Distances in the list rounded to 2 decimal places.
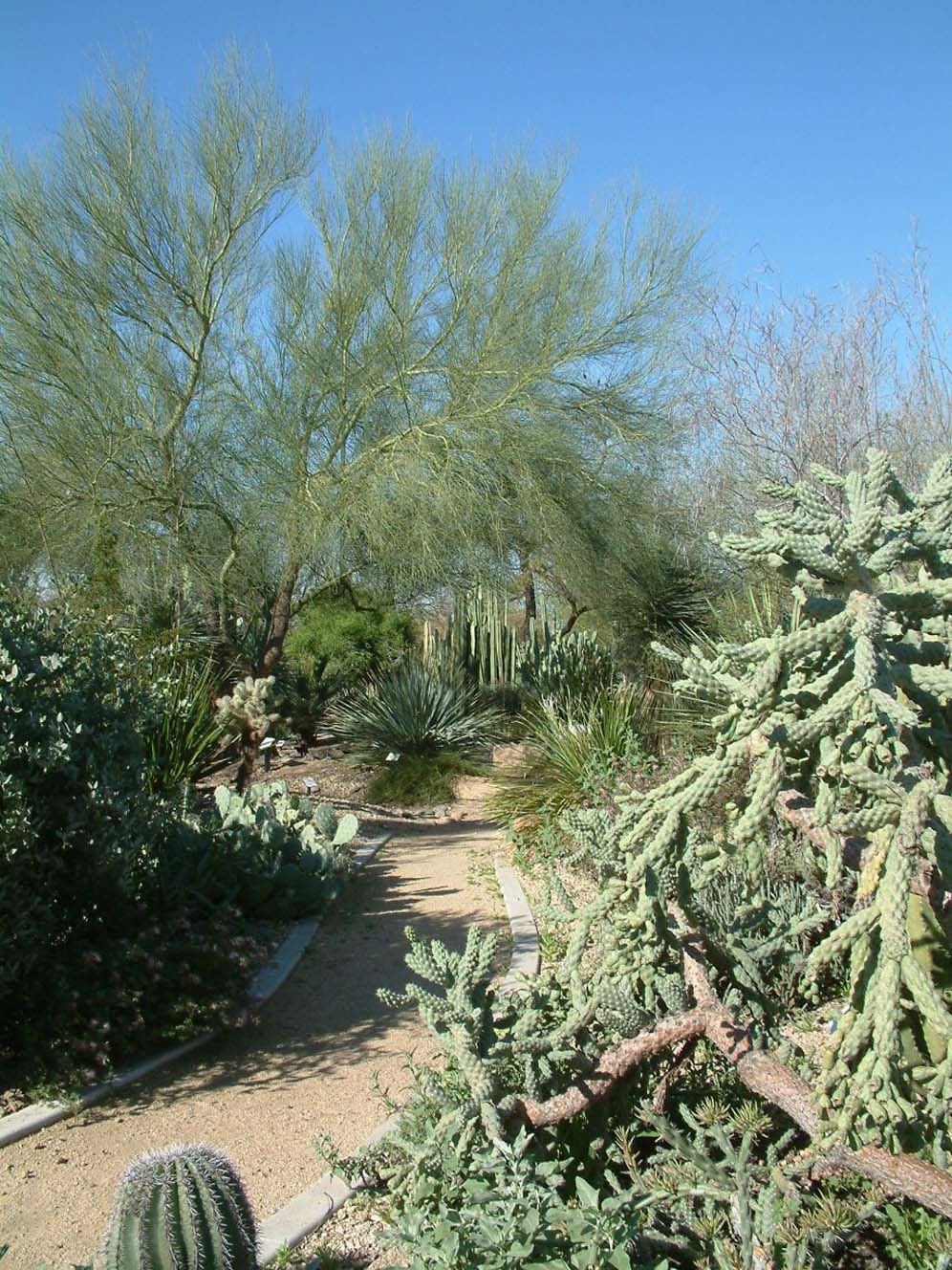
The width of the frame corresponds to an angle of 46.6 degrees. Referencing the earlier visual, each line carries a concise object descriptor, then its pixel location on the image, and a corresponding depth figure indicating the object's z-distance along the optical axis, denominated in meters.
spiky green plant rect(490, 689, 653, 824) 8.88
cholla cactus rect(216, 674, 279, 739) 7.72
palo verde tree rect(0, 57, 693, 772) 11.37
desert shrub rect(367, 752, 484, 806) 11.41
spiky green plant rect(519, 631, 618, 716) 12.15
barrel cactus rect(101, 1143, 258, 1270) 2.50
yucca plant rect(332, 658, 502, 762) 12.48
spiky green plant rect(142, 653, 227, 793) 8.38
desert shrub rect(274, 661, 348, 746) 14.33
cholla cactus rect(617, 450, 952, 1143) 1.81
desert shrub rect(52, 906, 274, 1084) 4.35
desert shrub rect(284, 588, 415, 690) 15.79
